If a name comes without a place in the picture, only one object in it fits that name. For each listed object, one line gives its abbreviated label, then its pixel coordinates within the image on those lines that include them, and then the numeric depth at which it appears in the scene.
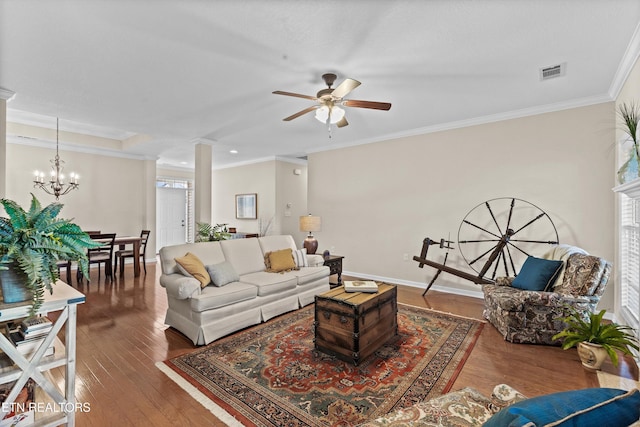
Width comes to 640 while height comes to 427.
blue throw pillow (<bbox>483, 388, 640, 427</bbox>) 0.66
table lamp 5.41
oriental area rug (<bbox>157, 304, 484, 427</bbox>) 1.93
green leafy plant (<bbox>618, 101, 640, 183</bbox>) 2.56
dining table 5.68
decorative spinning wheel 4.05
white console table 1.39
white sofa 2.88
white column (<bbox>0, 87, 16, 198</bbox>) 3.42
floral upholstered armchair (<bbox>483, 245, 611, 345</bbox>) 2.78
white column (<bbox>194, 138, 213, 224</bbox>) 5.61
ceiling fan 2.82
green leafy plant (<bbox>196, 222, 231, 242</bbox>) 4.83
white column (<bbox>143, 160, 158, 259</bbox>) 7.26
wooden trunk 2.48
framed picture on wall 7.81
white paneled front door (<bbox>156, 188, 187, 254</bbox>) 8.23
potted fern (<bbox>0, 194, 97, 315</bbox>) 1.37
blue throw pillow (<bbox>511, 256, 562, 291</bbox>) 3.14
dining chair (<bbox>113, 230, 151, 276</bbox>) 5.82
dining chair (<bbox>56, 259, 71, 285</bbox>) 4.24
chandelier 5.54
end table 4.66
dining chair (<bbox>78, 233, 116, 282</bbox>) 5.24
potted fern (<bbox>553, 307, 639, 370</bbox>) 2.35
